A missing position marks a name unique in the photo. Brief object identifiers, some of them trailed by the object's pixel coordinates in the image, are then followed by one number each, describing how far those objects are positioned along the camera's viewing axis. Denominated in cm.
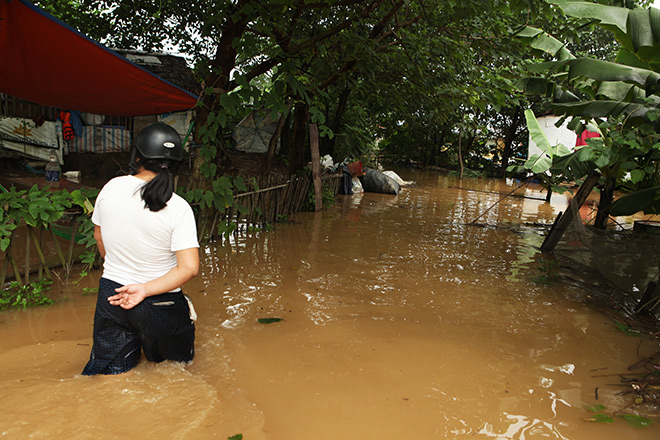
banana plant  335
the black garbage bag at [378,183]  1269
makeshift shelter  397
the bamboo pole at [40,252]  375
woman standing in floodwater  212
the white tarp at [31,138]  1017
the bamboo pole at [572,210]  573
